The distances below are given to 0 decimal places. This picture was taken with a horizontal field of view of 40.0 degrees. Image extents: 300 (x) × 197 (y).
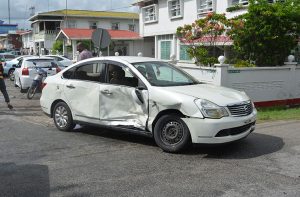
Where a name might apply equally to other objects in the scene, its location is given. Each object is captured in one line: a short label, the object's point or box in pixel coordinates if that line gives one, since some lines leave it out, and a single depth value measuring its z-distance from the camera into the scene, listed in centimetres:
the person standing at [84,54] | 1382
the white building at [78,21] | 5294
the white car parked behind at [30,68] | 1633
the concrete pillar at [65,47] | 4403
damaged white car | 670
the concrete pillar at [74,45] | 4017
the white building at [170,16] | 2296
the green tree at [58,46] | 4678
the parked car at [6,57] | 2909
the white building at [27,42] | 6762
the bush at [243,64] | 1323
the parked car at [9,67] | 2519
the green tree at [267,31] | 1284
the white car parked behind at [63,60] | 2575
